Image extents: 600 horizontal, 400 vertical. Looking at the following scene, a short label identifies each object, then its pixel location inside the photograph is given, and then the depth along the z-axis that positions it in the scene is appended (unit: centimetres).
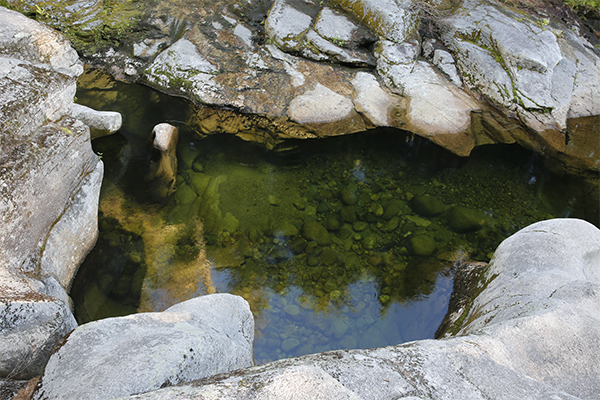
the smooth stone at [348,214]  571
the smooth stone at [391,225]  565
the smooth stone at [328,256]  517
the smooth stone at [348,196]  598
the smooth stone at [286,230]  544
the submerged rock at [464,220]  569
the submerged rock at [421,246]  534
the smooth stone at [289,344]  434
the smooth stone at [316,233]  539
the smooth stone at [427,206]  591
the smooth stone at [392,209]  584
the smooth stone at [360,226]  561
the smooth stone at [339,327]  448
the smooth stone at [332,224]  558
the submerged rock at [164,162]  586
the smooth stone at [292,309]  463
